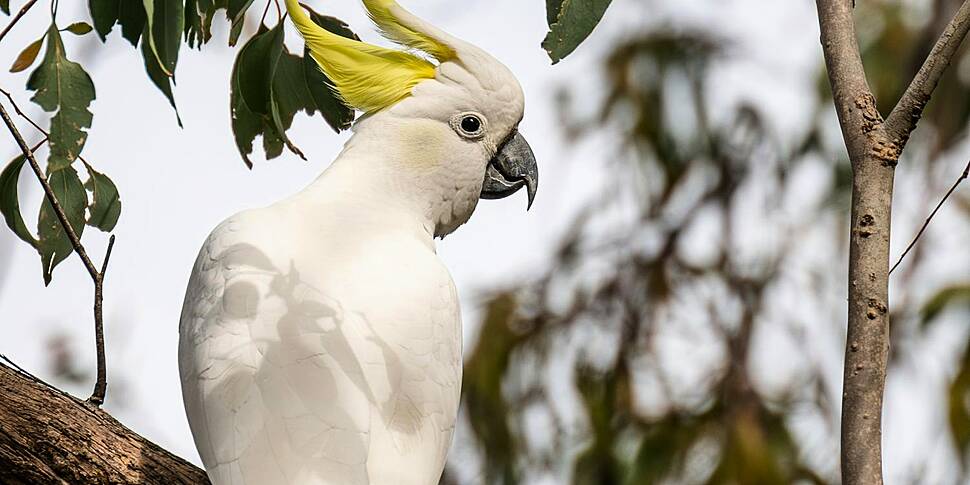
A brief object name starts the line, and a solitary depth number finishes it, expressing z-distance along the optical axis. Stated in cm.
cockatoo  522
